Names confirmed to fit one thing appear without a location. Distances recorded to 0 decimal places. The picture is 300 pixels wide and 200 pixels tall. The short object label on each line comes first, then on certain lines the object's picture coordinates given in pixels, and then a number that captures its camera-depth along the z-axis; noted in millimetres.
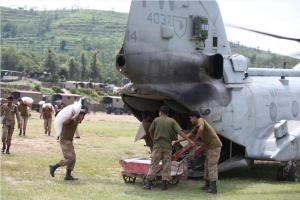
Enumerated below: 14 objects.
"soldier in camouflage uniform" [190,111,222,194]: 11406
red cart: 11781
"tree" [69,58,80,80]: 136750
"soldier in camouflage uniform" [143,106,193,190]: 11102
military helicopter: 12039
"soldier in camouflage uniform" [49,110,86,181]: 11719
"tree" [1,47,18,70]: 158025
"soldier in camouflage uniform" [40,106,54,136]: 24328
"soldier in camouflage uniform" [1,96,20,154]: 15984
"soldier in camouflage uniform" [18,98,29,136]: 22891
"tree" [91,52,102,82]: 144075
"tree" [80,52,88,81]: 141250
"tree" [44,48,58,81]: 139500
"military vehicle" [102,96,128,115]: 68625
